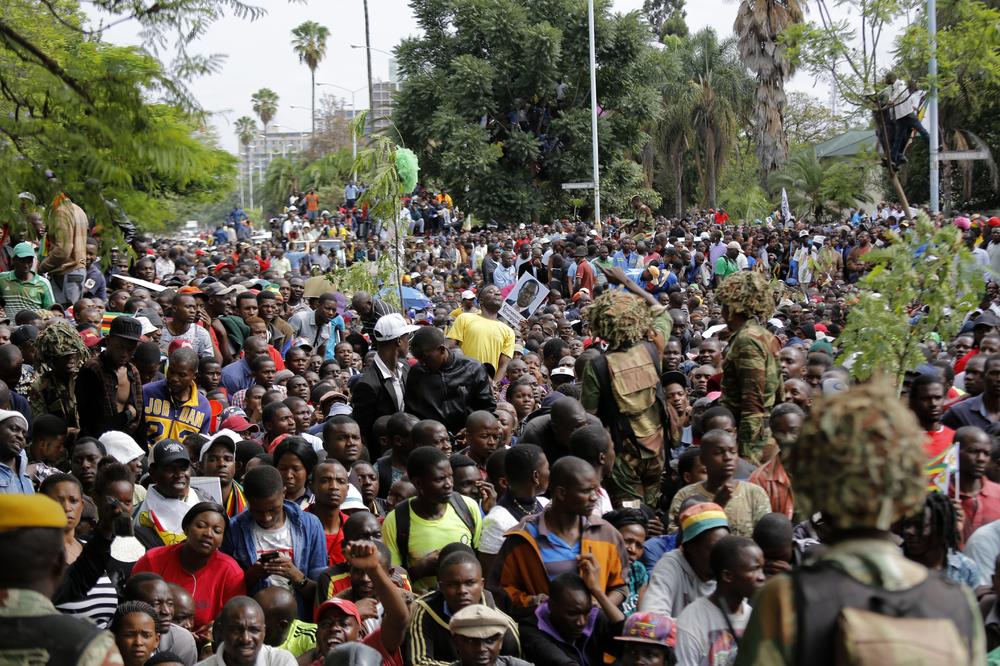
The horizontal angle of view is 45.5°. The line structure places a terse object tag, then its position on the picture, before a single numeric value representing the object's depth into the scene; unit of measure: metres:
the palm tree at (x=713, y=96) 50.53
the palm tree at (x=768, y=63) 44.25
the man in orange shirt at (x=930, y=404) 6.91
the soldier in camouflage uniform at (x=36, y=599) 2.89
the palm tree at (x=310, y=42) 79.69
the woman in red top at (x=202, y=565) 5.69
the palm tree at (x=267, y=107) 95.44
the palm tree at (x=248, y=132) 97.95
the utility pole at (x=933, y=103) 13.87
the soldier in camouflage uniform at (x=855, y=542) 2.51
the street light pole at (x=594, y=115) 32.00
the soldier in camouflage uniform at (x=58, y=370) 8.06
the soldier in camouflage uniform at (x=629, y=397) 7.22
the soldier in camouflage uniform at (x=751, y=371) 7.28
